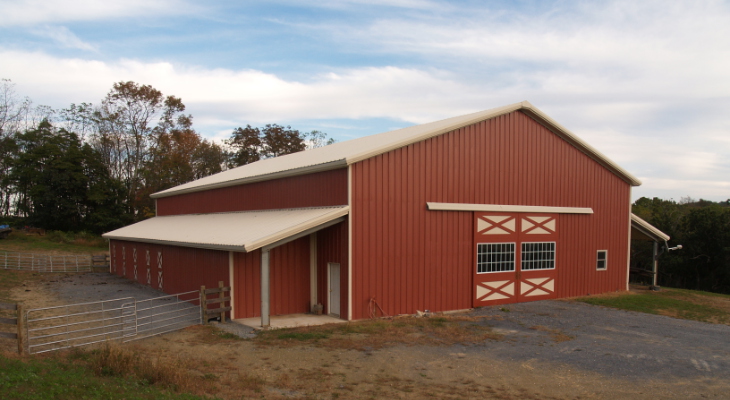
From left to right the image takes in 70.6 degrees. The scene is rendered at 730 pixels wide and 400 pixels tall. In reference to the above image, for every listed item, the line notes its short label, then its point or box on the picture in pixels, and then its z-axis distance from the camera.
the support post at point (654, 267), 23.03
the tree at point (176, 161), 47.62
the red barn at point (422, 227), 14.81
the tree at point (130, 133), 50.06
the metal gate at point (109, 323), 11.33
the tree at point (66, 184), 44.47
